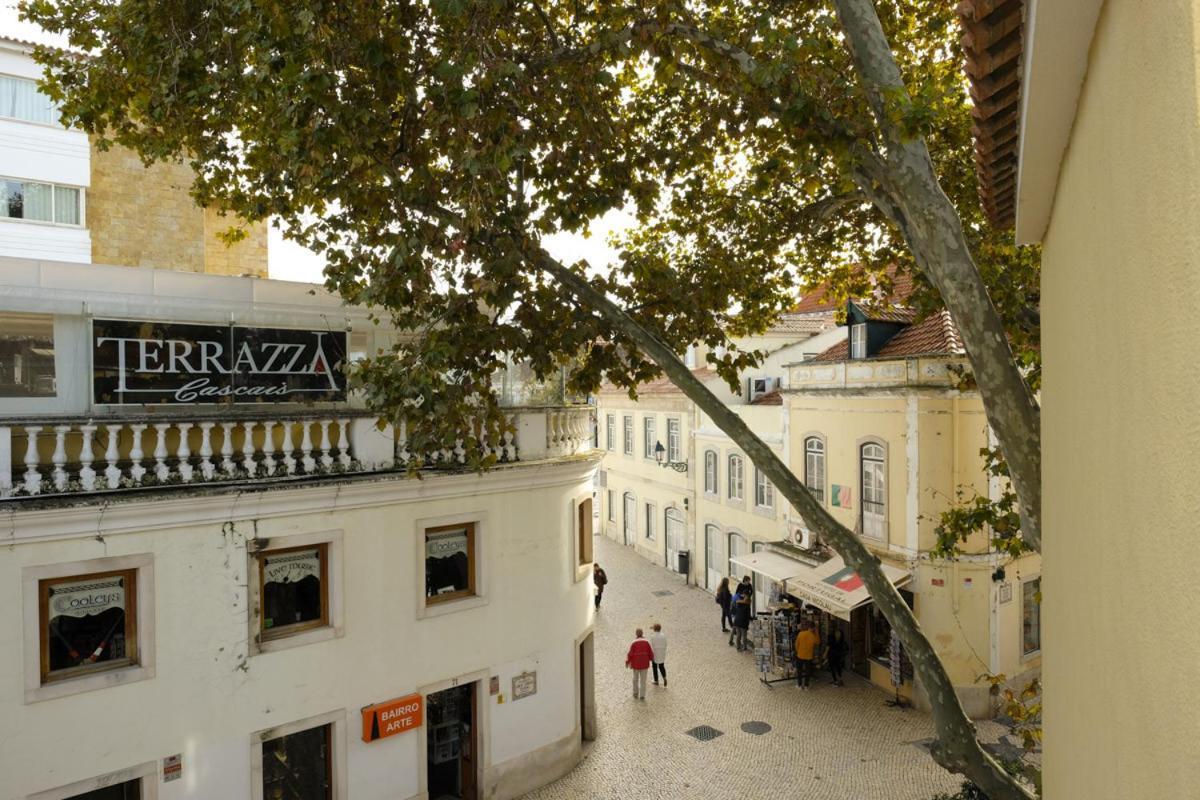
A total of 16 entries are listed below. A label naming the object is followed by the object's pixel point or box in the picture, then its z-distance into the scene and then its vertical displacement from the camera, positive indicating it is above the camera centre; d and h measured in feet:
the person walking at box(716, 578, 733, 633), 71.31 -19.76
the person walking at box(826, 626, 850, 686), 59.98 -21.26
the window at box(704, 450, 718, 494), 84.79 -9.26
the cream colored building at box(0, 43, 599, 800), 28.27 -7.62
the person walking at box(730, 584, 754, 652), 67.31 -20.53
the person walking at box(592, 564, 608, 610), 75.20 -18.75
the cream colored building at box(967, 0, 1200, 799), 5.02 +0.19
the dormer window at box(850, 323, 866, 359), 60.44 +3.81
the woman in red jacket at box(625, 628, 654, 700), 55.06 -19.59
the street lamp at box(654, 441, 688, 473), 90.27 -8.68
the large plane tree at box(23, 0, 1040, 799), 20.62 +7.88
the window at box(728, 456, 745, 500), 80.05 -9.62
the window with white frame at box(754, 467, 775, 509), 75.10 -10.27
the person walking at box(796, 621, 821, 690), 57.88 -20.14
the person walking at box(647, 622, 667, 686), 58.03 -19.58
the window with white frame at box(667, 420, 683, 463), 91.81 -6.45
